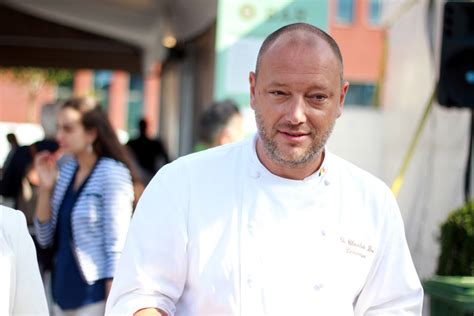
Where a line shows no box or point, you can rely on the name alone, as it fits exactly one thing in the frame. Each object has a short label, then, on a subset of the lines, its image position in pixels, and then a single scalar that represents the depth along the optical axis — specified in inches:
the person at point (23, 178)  202.8
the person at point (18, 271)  78.0
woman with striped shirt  143.3
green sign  220.1
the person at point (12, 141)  268.5
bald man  81.8
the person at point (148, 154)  386.6
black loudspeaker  205.0
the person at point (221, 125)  176.6
